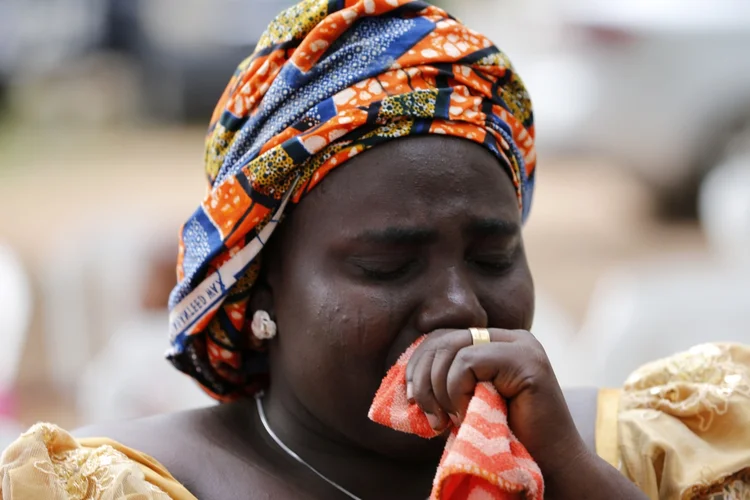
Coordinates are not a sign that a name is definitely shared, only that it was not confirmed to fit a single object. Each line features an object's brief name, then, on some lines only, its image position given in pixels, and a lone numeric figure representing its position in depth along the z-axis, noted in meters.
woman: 4.56
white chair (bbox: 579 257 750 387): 9.57
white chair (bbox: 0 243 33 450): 9.90
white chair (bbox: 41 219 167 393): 12.87
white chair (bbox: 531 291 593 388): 9.84
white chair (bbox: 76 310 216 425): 9.80
